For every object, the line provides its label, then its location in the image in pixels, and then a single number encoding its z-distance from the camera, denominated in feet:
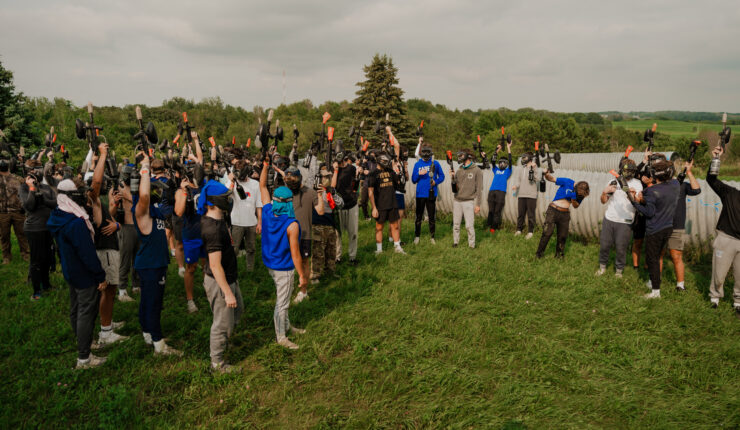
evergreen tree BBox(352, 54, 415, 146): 148.46
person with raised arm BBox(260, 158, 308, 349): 15.84
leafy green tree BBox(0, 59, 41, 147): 75.00
